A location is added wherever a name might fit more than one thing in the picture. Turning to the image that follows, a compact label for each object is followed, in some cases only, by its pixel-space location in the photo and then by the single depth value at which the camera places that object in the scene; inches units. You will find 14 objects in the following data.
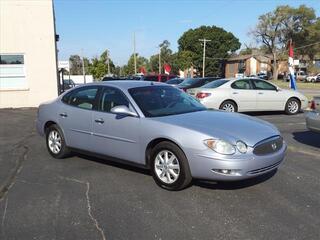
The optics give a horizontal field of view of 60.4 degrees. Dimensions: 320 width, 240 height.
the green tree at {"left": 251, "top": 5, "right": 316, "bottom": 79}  2199.2
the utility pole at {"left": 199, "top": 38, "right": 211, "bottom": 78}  2080.6
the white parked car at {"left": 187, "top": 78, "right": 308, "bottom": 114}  358.8
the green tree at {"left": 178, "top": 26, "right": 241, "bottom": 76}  2268.6
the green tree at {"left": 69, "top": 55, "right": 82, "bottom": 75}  2827.8
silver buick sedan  133.7
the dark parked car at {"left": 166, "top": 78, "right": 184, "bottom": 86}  573.2
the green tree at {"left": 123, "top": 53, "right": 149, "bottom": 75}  2784.7
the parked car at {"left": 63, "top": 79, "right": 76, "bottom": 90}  804.3
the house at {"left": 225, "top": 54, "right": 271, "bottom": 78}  2583.4
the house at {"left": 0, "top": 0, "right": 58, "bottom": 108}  466.5
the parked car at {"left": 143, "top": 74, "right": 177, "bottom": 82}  662.8
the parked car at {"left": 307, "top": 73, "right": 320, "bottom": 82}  1864.6
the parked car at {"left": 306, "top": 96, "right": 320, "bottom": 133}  216.1
